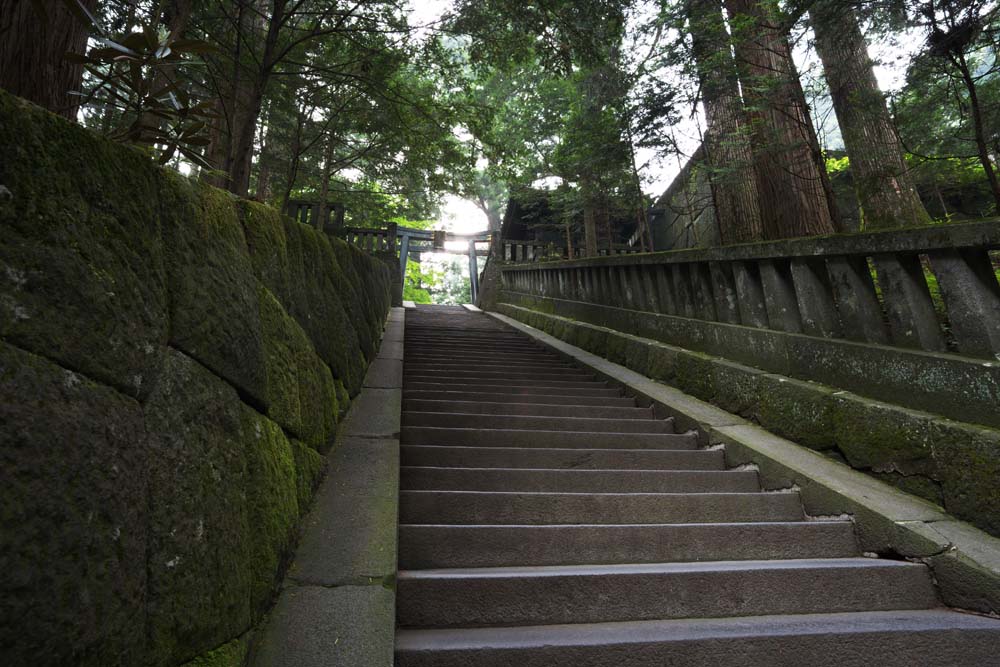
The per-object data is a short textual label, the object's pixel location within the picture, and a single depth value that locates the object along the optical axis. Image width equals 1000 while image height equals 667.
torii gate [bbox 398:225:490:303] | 14.06
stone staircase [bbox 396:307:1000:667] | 1.82
